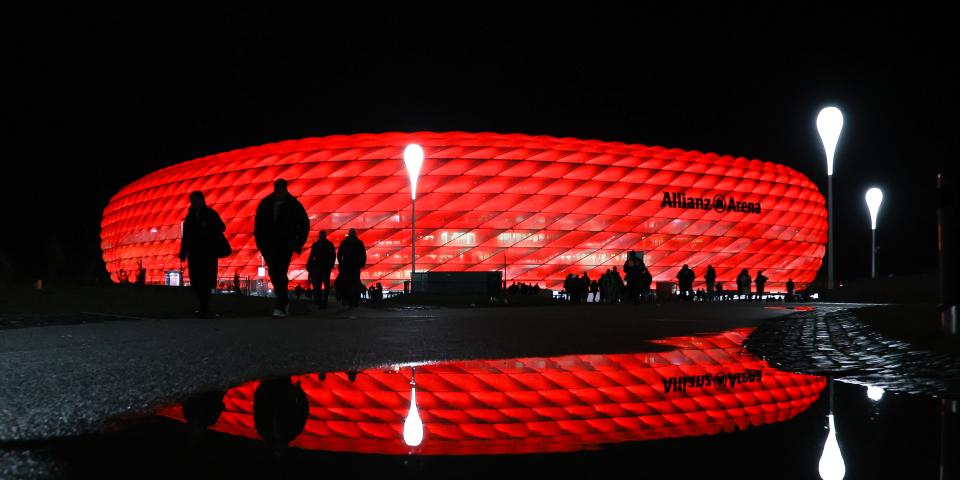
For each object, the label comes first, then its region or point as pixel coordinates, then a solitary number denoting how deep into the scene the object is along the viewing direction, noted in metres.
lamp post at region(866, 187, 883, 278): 45.69
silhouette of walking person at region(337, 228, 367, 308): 13.72
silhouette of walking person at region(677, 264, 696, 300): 27.31
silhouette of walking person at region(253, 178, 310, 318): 9.12
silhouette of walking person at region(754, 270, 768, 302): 34.88
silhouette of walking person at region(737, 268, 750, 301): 34.06
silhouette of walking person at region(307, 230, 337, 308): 12.91
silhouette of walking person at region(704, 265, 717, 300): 30.39
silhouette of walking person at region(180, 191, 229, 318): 8.83
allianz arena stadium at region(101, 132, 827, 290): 52.09
